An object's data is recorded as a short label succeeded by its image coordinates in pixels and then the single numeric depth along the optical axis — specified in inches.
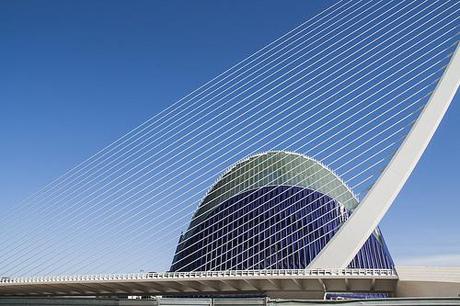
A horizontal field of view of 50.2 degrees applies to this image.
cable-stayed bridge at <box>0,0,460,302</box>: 1418.6
